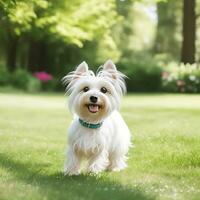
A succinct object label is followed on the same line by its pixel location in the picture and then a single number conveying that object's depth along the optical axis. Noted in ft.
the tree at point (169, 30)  188.65
